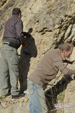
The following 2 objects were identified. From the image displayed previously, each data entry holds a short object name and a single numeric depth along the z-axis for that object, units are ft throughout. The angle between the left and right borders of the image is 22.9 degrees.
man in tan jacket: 12.61
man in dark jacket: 15.88
